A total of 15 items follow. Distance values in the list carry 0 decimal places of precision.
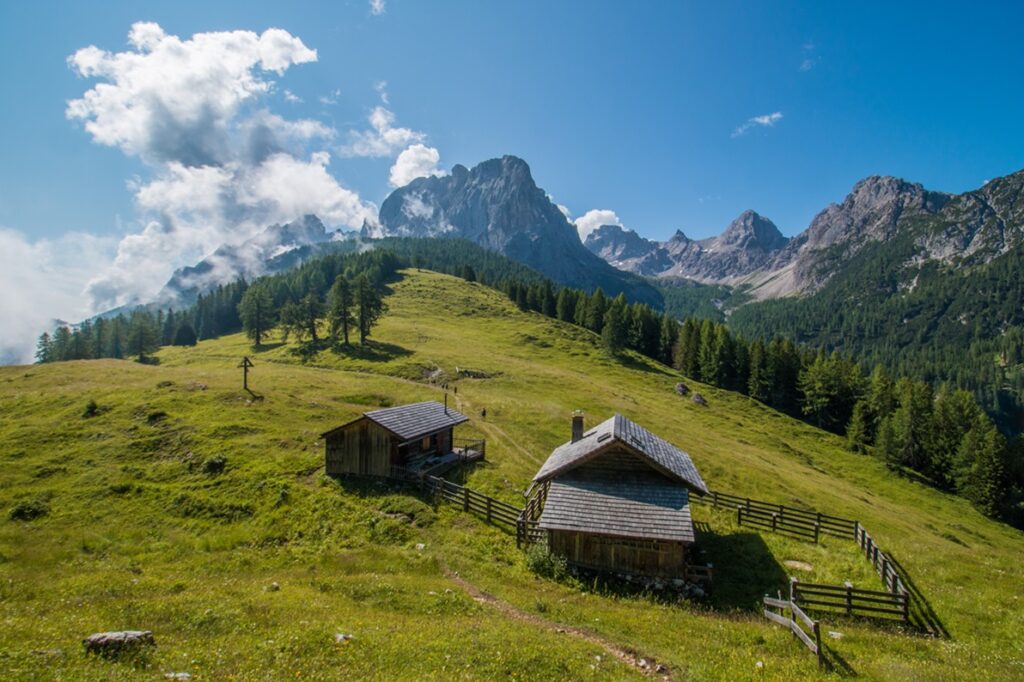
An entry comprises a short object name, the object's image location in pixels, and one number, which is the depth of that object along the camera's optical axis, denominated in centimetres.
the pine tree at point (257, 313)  10469
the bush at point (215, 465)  3378
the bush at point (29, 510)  2723
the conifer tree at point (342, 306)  9128
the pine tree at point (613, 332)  10419
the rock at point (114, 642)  1116
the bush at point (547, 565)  2258
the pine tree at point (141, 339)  10700
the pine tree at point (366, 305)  9188
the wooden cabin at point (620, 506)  2255
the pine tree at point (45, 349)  11339
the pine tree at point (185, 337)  13162
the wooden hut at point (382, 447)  3378
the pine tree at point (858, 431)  7588
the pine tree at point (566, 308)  13675
